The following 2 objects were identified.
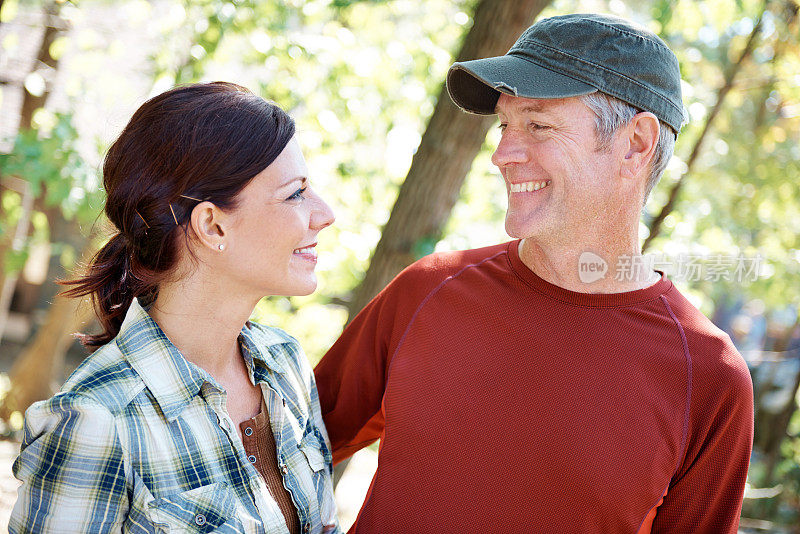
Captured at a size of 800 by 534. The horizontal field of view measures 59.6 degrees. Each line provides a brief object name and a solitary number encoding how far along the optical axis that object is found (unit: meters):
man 1.57
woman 1.38
